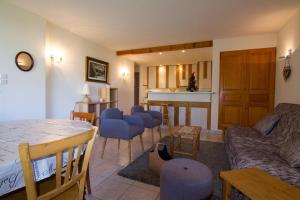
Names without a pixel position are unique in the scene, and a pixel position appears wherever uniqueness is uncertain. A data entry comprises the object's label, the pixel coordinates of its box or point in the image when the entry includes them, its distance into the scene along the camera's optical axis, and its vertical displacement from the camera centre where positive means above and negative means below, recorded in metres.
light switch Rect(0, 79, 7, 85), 2.62 +0.19
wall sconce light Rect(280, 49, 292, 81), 3.13 +0.55
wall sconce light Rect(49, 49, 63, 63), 3.57 +0.84
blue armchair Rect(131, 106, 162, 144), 3.53 -0.49
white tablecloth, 0.83 -0.31
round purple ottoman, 1.33 -0.70
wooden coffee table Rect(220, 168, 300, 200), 1.02 -0.59
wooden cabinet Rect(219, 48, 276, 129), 4.05 +0.26
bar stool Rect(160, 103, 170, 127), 4.90 -0.50
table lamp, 4.08 +0.06
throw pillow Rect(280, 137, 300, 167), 1.45 -0.52
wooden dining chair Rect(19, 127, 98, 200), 0.72 -0.31
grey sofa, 1.42 -0.59
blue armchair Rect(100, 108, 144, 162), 2.56 -0.52
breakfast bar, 4.72 -0.27
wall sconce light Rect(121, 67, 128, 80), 6.17 +0.83
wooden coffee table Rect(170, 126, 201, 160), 2.50 -0.59
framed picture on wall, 4.51 +0.70
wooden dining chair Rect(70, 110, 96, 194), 2.08 -0.27
